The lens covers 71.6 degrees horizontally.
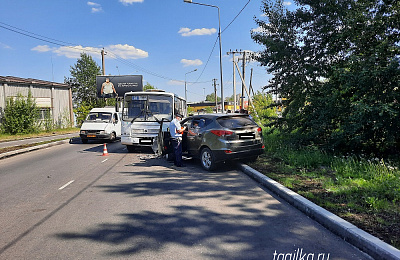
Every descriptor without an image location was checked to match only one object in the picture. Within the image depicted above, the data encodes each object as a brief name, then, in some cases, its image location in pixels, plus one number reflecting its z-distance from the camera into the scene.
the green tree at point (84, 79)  58.38
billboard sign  23.98
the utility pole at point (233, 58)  34.94
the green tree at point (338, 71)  6.66
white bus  11.80
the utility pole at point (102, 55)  35.84
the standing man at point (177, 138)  8.58
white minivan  16.41
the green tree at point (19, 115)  26.38
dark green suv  7.51
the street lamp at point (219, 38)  20.35
